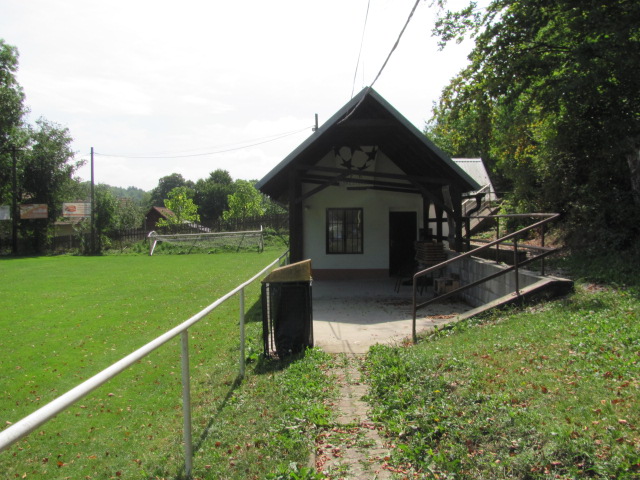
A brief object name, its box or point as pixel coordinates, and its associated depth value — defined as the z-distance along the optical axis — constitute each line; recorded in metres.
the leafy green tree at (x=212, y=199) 88.88
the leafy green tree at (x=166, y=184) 111.06
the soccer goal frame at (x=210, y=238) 31.69
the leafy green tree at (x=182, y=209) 54.12
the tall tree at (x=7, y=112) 38.59
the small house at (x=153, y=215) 78.17
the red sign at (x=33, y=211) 38.44
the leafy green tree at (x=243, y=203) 58.38
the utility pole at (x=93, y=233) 34.81
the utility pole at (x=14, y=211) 37.42
